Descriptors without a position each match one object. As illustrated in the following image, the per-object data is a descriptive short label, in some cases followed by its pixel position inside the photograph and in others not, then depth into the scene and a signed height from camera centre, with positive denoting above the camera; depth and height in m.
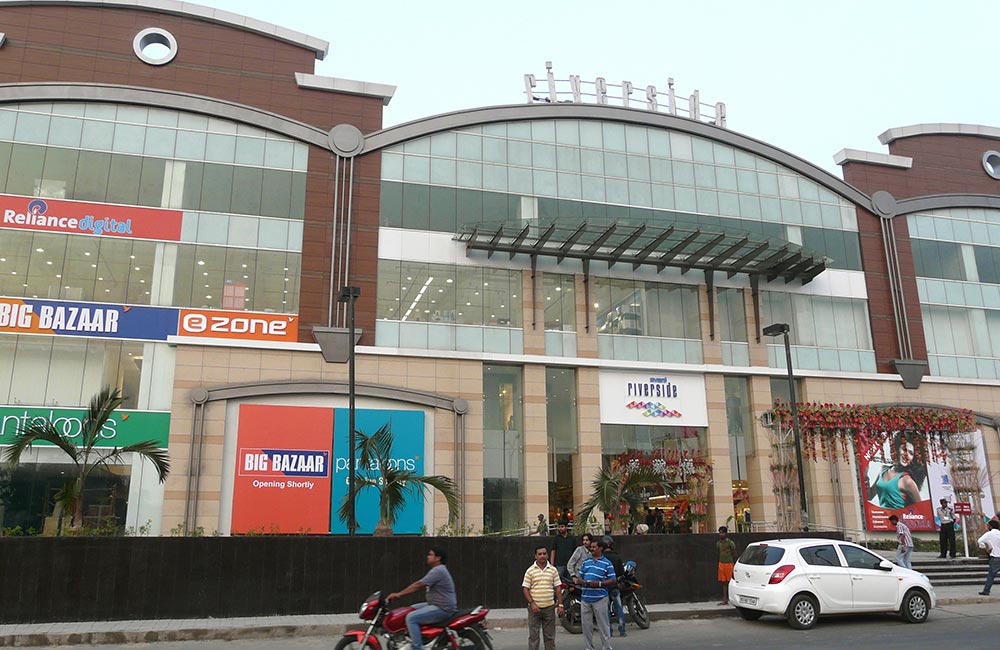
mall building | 26.20 +8.92
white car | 15.63 -1.30
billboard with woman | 31.41 +1.26
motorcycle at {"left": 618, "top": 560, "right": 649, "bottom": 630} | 16.12 -1.64
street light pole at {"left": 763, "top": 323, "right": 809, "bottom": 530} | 24.31 +3.54
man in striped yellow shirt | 11.68 -1.08
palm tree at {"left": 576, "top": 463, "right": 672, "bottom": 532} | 23.31 +0.88
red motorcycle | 10.64 -1.42
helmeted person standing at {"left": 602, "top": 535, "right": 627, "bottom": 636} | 15.34 -1.33
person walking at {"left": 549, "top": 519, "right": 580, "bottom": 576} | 17.23 -0.56
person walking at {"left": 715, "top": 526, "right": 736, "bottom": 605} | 18.44 -0.90
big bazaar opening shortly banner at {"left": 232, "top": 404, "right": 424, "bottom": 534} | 25.94 +1.70
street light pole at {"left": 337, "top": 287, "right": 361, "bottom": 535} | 19.44 +2.92
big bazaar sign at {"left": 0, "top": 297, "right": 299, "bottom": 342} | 25.69 +6.86
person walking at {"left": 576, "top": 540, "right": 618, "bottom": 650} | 11.88 -1.09
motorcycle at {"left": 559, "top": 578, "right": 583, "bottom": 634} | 15.74 -1.72
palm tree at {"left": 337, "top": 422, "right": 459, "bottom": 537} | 20.38 +1.06
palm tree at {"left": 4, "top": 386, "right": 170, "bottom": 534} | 18.45 +2.00
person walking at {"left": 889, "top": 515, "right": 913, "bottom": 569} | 20.97 -0.77
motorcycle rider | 10.60 -1.07
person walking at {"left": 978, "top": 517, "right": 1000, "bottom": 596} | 19.11 -0.80
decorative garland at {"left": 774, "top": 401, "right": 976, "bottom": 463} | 28.31 +3.34
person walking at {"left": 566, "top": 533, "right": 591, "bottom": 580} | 15.39 -0.77
